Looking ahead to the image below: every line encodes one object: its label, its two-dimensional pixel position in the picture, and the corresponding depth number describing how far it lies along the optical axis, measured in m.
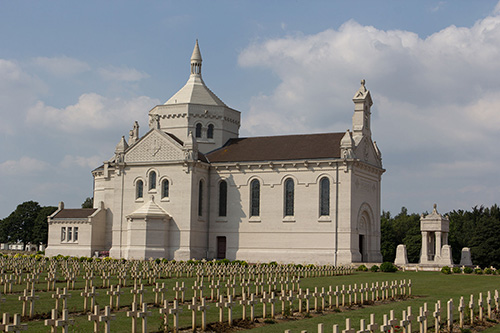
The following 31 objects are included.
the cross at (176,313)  18.64
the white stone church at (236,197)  62.66
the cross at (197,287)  26.22
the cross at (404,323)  17.70
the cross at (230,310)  20.62
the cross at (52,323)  16.67
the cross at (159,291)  25.48
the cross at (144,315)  17.64
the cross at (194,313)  19.59
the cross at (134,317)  17.79
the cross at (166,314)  18.77
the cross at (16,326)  15.24
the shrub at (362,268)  55.16
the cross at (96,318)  16.91
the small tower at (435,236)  60.69
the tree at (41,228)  103.94
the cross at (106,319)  16.88
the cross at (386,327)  16.11
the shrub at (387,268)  53.39
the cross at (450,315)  20.61
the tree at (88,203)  131.25
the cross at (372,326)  16.11
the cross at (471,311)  22.01
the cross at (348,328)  14.93
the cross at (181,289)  25.53
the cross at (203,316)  19.66
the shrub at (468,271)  53.29
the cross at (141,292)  24.91
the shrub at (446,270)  52.34
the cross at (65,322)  16.36
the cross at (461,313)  21.30
